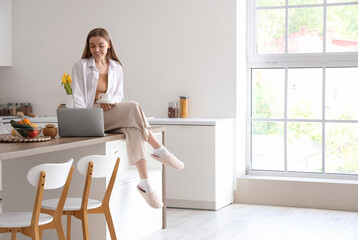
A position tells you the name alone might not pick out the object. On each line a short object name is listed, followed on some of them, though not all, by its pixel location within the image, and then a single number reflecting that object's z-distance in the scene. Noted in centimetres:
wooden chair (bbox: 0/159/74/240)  268
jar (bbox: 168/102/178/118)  547
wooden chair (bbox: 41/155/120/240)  314
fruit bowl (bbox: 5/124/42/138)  327
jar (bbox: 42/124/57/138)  340
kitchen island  355
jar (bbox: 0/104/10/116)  601
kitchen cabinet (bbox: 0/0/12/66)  608
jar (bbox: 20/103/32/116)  602
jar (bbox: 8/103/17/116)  600
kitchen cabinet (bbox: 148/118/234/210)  508
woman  370
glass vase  541
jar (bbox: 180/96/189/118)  544
